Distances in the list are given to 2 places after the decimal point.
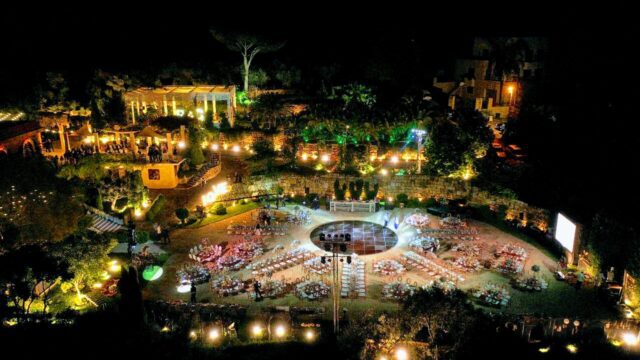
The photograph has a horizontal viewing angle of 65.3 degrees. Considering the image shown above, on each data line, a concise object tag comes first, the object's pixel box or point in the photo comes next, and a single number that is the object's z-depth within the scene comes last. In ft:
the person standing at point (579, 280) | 77.98
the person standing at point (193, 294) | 73.92
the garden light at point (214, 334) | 66.03
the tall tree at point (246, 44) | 161.17
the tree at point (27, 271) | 63.98
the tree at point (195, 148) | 120.58
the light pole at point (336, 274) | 67.41
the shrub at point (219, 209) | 106.01
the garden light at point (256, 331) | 66.98
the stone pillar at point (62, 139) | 121.13
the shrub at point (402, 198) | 112.16
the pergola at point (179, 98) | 144.46
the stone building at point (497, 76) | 171.73
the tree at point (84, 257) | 71.00
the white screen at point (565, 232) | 84.82
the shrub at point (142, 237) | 92.58
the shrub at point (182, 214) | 99.86
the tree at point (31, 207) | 78.41
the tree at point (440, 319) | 58.54
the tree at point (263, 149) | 128.98
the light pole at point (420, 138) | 122.21
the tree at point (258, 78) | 165.48
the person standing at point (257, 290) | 75.51
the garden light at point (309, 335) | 66.33
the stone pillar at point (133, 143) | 118.11
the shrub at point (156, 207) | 102.73
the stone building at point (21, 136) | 115.44
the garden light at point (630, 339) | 64.59
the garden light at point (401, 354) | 59.72
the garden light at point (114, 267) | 84.17
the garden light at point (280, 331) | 66.95
